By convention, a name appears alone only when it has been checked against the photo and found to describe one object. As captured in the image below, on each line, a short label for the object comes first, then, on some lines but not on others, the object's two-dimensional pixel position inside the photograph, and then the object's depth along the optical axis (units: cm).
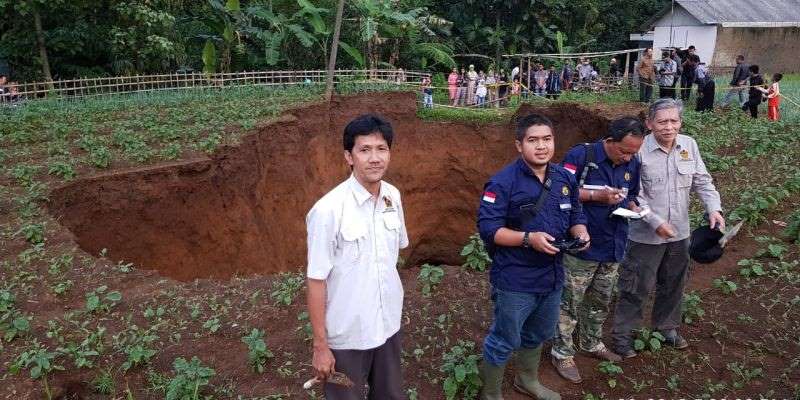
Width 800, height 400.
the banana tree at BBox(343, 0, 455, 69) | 1647
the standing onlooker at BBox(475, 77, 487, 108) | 1566
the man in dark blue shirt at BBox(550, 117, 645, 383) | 354
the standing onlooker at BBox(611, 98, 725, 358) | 379
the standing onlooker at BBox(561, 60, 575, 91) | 1677
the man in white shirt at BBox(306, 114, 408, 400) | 257
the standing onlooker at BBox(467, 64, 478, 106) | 1597
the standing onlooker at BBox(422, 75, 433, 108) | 1449
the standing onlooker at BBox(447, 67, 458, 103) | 1635
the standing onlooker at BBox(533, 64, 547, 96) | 1661
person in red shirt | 1091
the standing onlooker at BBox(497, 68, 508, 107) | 1591
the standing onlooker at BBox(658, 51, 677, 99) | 1302
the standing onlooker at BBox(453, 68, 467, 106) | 1606
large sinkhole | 784
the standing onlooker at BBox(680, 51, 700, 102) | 1306
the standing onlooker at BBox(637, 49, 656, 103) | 1330
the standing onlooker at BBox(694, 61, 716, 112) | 1168
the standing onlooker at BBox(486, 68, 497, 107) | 1619
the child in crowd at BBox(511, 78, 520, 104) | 1538
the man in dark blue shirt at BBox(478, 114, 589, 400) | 307
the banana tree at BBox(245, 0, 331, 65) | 1570
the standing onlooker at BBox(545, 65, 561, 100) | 1650
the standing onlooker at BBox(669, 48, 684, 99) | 1320
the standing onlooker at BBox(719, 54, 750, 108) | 1220
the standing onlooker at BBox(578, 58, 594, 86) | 1658
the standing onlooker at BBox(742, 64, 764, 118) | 1116
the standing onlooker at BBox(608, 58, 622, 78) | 1911
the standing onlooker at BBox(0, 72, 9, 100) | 1090
